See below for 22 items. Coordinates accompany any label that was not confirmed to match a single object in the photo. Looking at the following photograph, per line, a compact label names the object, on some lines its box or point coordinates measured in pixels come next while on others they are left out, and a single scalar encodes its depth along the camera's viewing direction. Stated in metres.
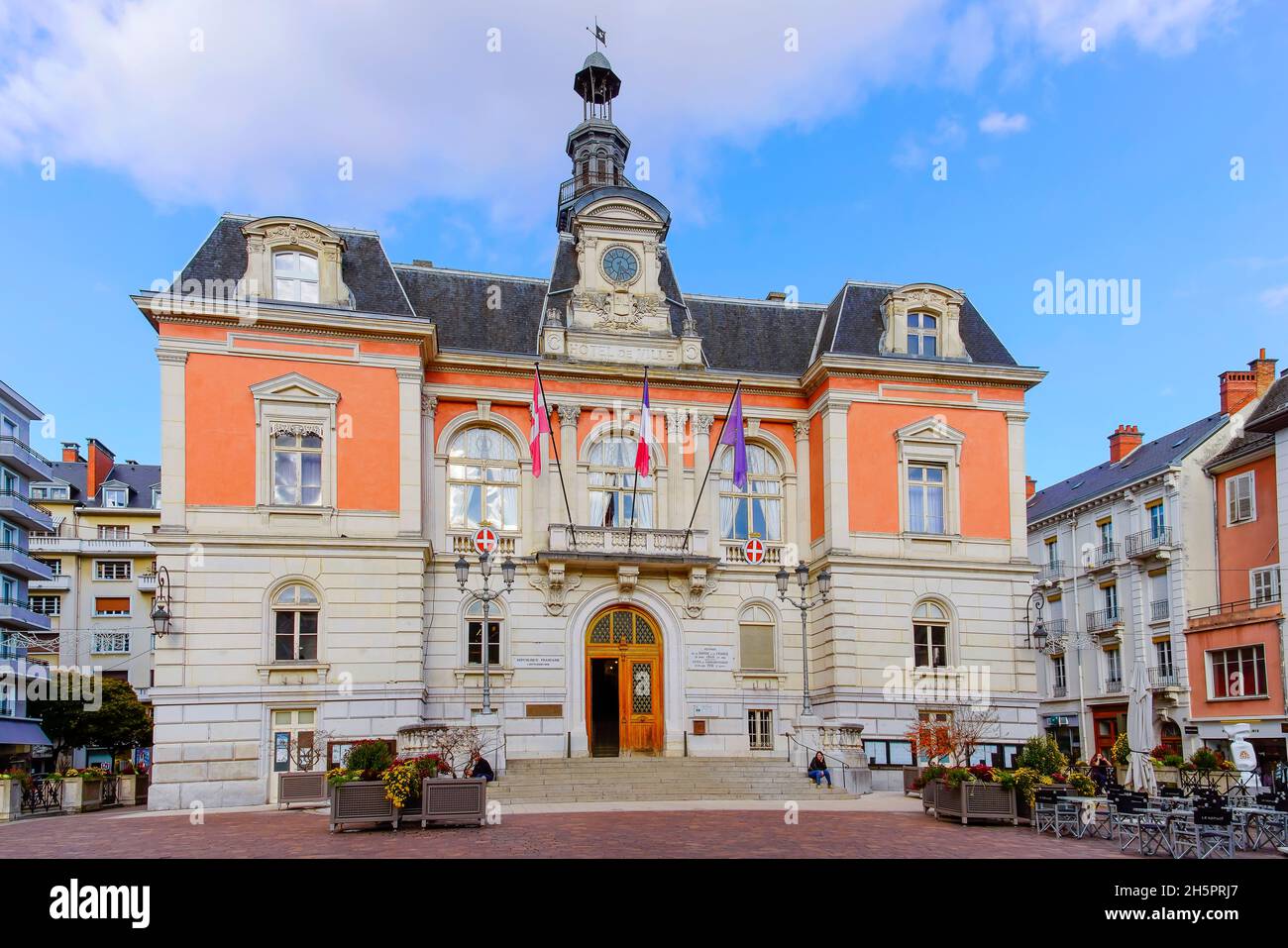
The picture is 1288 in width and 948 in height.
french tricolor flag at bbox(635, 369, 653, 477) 32.03
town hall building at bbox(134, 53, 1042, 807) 30.28
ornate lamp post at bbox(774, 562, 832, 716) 29.61
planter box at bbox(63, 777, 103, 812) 31.70
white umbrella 23.70
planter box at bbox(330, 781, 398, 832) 19.38
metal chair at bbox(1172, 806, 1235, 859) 16.50
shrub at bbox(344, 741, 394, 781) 20.00
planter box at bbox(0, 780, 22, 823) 28.91
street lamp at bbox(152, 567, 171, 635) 28.59
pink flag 31.95
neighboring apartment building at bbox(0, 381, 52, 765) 50.88
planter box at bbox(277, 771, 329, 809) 25.91
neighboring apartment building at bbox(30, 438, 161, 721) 62.78
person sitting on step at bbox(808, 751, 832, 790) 28.50
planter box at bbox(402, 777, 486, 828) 19.58
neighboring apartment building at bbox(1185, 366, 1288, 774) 38.84
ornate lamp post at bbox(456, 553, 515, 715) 28.09
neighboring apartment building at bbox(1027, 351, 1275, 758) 44.38
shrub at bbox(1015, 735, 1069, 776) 22.35
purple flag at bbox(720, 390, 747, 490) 32.41
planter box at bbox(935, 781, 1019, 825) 21.28
